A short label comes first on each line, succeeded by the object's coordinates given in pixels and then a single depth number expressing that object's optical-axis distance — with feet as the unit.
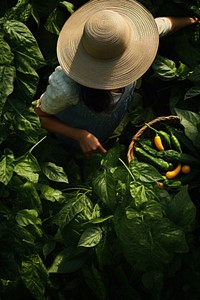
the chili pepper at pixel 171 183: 8.92
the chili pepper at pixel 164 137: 9.31
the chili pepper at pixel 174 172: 9.16
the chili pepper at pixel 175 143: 9.30
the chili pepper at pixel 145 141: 9.29
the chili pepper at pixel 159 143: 9.33
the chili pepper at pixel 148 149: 9.23
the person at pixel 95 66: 7.57
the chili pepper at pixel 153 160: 9.16
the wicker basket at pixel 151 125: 9.26
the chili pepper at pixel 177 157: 9.20
